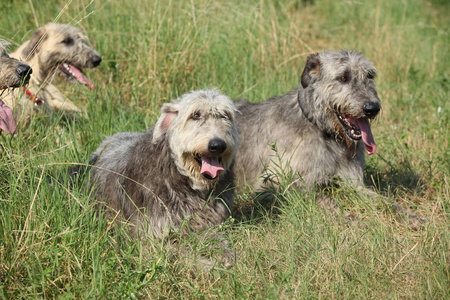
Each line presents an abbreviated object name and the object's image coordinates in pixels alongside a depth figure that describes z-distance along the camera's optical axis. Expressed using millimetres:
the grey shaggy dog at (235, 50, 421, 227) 5492
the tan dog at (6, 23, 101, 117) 7459
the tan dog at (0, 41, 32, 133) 4715
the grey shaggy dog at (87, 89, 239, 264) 4367
